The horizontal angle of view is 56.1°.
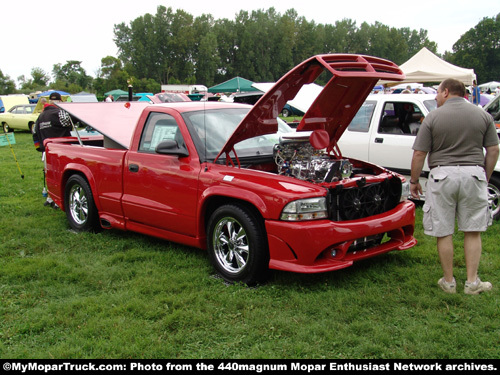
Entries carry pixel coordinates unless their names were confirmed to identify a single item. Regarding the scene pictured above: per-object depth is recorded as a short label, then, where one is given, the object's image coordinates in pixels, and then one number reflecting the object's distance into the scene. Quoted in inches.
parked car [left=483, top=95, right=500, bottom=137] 296.0
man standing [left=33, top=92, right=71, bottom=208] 306.5
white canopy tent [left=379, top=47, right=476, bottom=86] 634.8
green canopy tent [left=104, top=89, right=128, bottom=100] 1879.7
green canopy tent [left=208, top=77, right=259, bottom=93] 1546.8
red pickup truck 159.5
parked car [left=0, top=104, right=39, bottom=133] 921.5
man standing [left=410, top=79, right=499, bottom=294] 158.1
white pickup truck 281.6
